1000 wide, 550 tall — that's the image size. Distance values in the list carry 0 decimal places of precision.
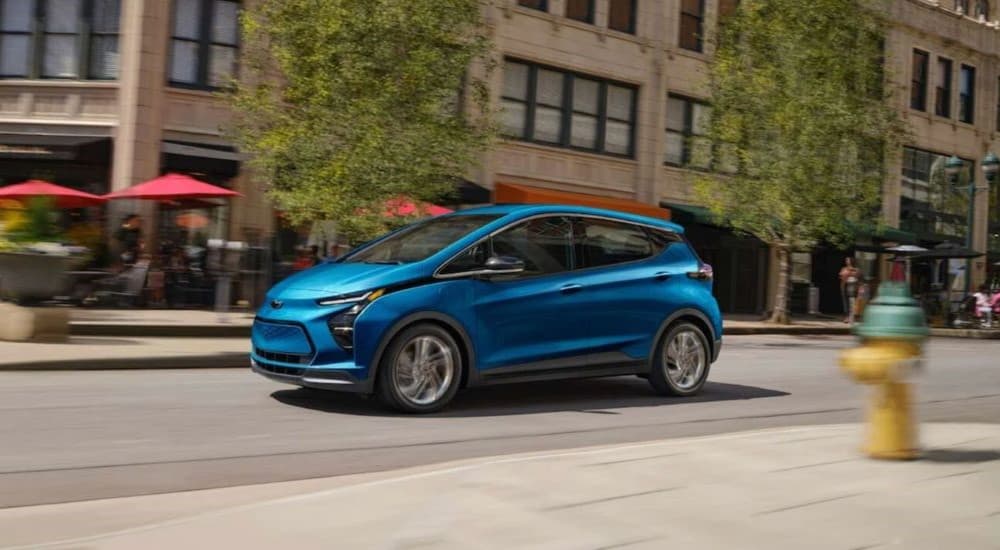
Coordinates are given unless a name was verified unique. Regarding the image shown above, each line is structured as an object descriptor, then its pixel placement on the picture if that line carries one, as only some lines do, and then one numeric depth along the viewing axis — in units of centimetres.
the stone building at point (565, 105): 2220
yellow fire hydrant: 578
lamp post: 2953
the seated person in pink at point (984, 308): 3144
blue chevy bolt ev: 781
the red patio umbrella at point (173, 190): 1880
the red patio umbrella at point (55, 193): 1927
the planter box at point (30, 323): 1231
